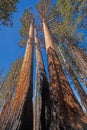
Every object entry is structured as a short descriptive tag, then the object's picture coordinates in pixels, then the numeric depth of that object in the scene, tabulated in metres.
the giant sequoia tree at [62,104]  1.66
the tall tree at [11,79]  6.85
